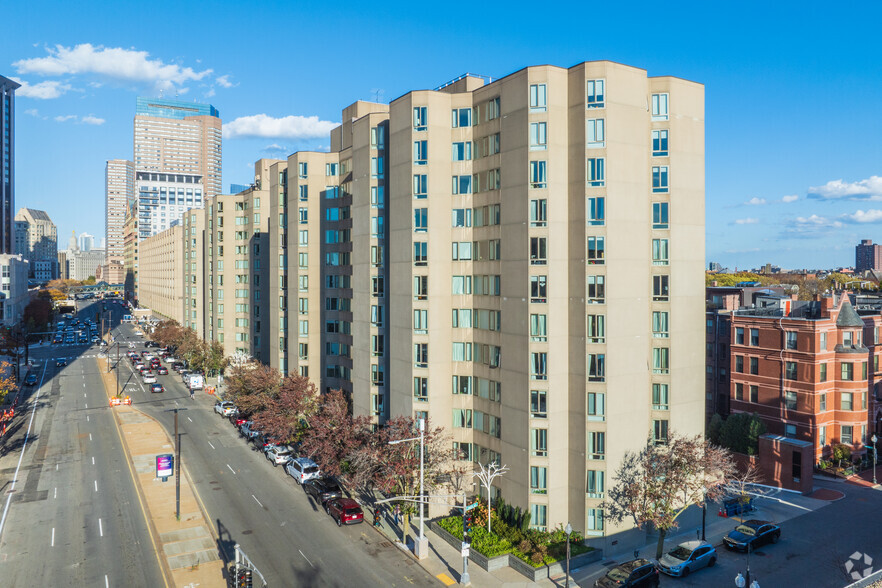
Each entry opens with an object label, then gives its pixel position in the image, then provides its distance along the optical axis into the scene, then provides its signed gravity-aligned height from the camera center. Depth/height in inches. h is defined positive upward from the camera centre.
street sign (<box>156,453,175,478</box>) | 1756.9 -557.6
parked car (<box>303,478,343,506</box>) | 1802.7 -657.7
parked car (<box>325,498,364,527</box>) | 1672.0 -666.7
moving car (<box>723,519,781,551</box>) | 1534.2 -683.9
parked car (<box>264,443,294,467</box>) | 2210.9 -660.5
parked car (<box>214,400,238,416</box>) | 2973.7 -649.6
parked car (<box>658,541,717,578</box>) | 1402.9 -685.2
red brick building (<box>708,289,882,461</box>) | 2252.7 -361.6
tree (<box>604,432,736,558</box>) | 1450.5 -521.7
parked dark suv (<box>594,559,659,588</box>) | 1283.2 -661.0
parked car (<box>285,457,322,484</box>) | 1994.3 -652.8
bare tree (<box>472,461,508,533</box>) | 1641.2 -550.0
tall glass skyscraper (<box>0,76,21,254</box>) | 7839.1 +2460.7
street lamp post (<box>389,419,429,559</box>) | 1461.6 -669.8
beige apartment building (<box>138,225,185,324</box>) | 5974.4 +140.8
